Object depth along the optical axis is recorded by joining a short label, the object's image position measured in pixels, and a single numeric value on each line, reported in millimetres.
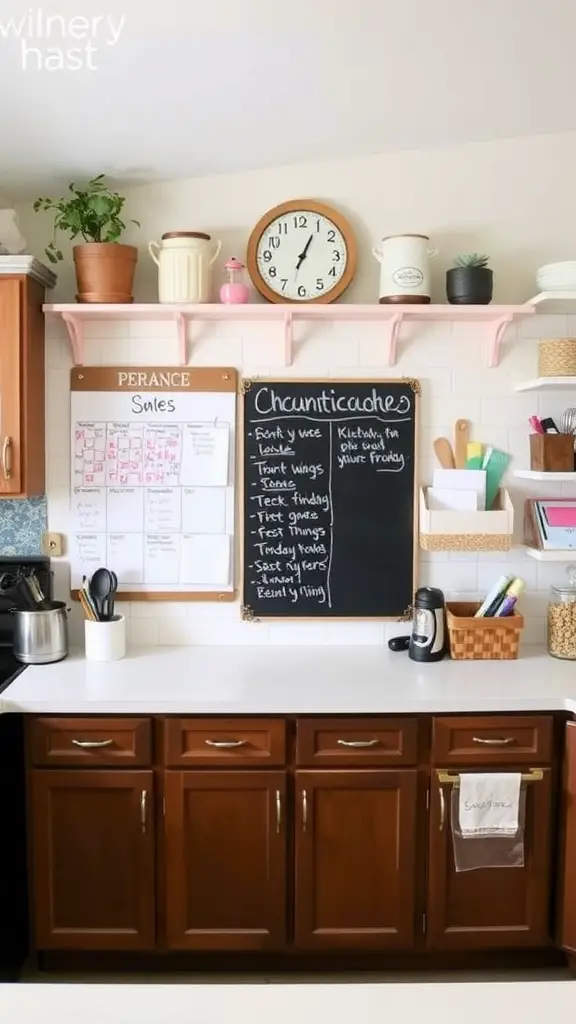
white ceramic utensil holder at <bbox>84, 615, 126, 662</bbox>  2723
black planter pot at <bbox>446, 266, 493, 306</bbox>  2719
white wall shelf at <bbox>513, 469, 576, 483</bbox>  2709
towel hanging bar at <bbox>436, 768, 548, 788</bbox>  2410
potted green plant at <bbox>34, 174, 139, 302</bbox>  2678
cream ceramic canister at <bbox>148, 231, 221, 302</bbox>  2695
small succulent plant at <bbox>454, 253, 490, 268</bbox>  2727
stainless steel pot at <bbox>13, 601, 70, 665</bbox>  2670
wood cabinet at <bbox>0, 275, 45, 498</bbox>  2615
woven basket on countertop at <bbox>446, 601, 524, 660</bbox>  2781
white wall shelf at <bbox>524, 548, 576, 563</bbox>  2766
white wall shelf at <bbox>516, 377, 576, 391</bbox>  2684
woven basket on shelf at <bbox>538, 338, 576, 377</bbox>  2709
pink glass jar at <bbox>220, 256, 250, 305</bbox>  2736
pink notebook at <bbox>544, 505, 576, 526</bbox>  2873
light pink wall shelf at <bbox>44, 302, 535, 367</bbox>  2693
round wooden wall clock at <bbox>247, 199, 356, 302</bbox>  2818
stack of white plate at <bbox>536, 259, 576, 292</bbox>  2691
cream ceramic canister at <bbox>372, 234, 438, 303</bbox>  2715
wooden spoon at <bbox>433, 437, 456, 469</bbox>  2904
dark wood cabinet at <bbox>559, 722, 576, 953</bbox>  2404
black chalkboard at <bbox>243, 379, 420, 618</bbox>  2904
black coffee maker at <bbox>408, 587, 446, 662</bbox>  2748
